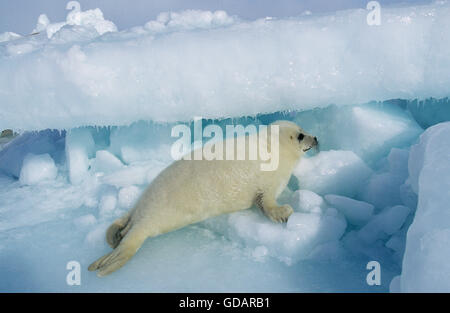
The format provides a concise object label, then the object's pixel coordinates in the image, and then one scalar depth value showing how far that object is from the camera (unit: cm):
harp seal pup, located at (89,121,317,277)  236
